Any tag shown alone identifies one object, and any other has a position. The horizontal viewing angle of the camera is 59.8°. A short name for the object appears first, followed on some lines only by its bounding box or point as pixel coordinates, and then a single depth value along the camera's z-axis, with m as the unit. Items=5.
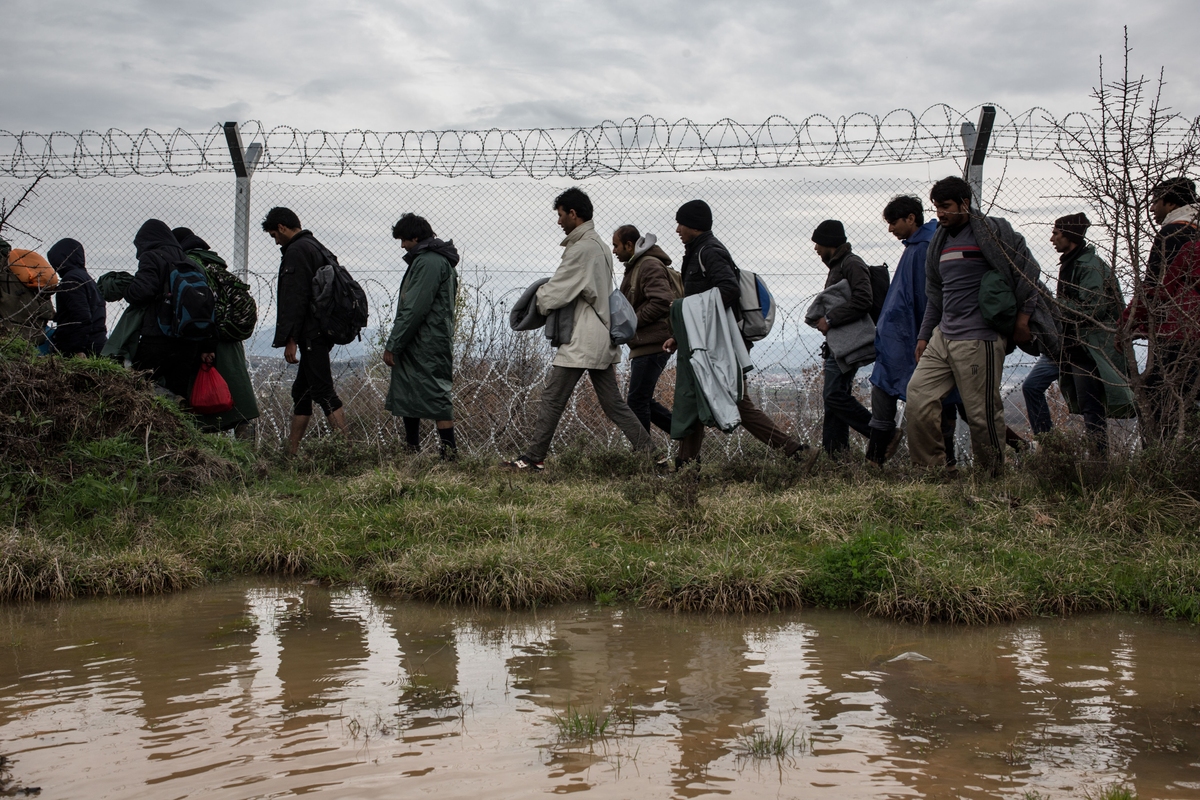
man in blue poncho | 6.80
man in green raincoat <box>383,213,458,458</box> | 7.63
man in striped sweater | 6.01
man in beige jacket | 7.32
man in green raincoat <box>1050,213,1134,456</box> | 6.17
